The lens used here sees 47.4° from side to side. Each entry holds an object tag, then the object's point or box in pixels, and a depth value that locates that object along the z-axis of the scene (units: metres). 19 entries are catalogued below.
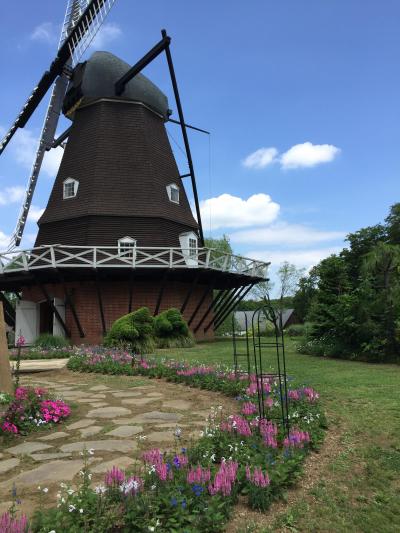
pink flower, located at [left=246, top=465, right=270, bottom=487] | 3.02
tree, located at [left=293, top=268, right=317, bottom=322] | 49.17
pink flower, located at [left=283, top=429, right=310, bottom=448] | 3.81
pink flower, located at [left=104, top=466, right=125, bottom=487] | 2.79
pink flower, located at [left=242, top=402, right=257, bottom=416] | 4.80
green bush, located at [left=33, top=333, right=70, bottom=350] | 15.54
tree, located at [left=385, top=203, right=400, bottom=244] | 37.34
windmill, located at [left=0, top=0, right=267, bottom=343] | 18.47
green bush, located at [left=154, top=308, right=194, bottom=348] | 16.20
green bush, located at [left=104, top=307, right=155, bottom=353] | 13.98
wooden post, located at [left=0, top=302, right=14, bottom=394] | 5.54
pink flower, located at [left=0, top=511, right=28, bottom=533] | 2.25
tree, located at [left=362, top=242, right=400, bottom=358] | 11.66
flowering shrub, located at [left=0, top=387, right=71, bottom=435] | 4.61
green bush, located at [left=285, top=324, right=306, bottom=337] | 36.86
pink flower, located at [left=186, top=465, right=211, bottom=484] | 2.90
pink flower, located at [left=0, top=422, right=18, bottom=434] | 4.45
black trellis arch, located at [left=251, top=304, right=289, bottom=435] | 4.20
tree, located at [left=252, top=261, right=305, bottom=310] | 59.53
